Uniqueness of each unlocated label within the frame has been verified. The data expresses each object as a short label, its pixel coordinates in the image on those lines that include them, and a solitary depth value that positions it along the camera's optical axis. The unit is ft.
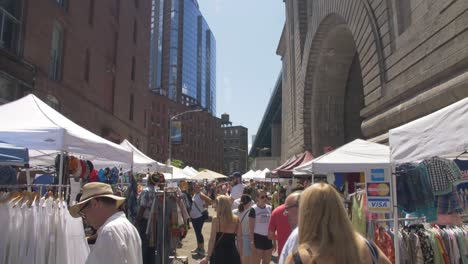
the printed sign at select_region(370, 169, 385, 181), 16.81
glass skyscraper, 428.97
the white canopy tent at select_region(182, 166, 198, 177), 76.66
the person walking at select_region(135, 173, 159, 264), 26.50
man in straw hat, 10.12
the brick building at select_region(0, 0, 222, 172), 51.21
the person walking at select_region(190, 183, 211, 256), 38.34
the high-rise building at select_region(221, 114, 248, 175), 493.36
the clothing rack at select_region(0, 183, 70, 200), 16.46
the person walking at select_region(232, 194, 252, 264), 23.44
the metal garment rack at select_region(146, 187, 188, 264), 26.58
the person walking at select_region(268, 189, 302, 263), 20.31
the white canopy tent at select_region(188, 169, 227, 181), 78.48
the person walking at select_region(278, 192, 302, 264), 14.05
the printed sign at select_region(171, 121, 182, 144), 140.56
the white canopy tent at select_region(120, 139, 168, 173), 39.06
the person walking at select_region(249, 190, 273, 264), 23.39
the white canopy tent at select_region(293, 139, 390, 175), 24.09
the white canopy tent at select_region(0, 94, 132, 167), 18.13
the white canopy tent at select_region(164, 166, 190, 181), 63.00
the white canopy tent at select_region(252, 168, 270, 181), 82.89
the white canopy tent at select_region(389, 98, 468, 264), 12.09
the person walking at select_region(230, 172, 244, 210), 39.86
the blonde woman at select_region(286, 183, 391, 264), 7.18
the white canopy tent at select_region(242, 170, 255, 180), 93.91
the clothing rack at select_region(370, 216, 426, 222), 17.22
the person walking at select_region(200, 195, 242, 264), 19.51
